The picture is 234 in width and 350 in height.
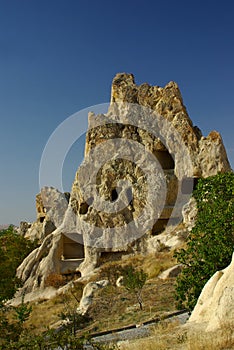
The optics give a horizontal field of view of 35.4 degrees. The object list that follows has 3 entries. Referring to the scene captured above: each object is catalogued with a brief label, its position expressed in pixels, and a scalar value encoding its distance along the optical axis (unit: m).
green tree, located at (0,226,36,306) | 22.35
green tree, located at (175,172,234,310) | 8.53
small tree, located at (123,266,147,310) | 12.03
